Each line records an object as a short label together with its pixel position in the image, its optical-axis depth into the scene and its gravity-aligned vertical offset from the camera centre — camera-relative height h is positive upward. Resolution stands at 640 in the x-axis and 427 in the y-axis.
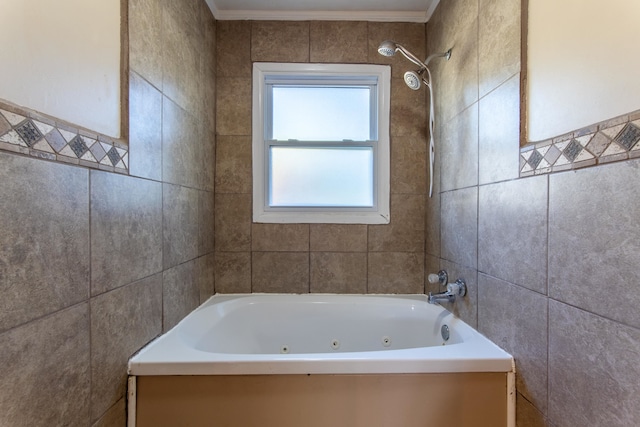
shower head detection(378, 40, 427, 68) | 1.46 +0.82
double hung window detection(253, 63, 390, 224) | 1.93 +0.44
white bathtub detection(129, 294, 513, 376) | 0.99 -0.55
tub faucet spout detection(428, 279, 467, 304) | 1.36 -0.39
